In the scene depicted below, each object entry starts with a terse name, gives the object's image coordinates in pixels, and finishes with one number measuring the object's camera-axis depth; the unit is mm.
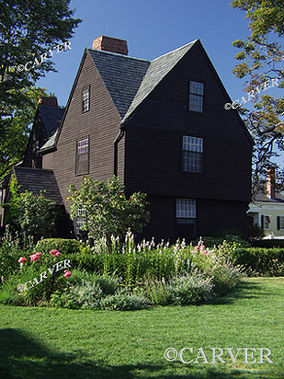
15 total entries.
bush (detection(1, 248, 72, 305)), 9984
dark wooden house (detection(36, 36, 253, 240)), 20703
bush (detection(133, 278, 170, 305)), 10422
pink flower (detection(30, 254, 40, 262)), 10280
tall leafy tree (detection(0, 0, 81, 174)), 28453
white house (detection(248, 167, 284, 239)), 46000
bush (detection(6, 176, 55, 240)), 21578
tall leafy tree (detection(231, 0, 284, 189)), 22234
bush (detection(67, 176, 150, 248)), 17594
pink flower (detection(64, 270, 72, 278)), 9914
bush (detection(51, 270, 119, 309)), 9658
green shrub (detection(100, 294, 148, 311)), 9633
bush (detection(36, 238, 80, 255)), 12531
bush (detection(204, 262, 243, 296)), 11922
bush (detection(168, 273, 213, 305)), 10445
